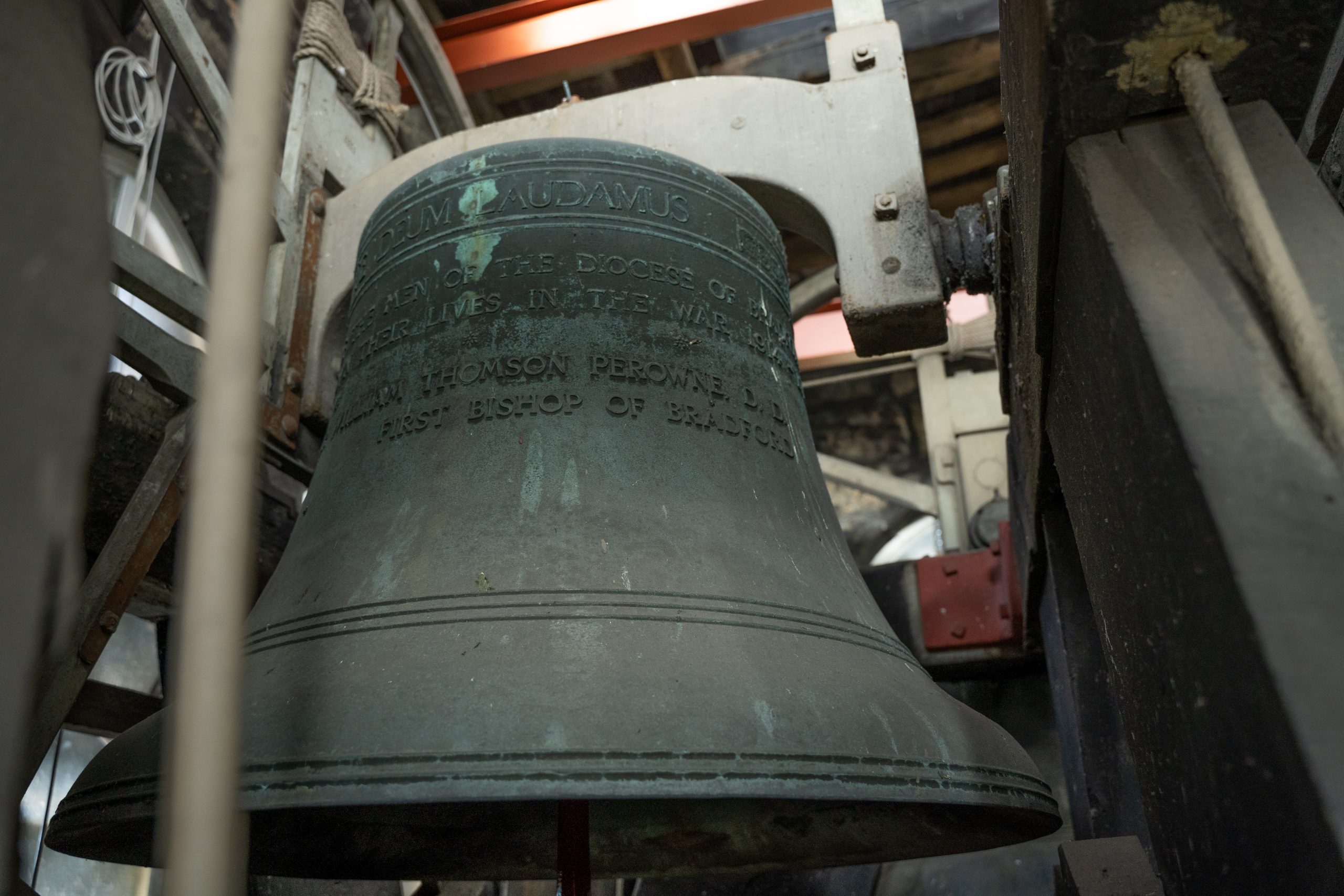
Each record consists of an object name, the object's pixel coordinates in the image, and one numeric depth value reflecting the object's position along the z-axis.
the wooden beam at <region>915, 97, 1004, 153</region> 4.53
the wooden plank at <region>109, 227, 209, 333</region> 1.72
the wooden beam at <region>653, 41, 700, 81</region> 3.79
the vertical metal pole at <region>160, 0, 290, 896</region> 0.35
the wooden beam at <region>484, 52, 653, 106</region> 3.93
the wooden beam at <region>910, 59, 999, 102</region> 4.21
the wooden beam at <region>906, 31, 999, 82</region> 4.01
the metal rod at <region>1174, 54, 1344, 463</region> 0.64
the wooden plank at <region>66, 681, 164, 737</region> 1.99
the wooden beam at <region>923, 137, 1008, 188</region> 4.77
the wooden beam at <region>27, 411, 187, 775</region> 1.42
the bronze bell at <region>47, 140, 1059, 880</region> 0.77
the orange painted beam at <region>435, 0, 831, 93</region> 3.08
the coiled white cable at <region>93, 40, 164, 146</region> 2.59
